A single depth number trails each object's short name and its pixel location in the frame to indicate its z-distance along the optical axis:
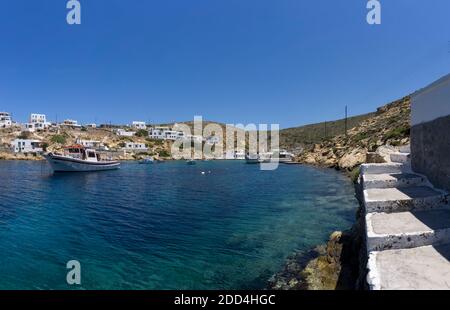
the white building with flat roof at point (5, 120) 138.27
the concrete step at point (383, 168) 12.45
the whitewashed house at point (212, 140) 153.91
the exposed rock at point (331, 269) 9.66
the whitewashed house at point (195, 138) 152.25
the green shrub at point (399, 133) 38.50
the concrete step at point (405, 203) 8.09
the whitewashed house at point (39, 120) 143.11
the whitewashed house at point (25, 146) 106.00
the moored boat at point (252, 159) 103.81
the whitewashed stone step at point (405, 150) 15.11
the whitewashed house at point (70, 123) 161.62
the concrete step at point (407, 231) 6.29
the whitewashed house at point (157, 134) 154.50
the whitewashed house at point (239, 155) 135.88
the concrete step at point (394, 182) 10.06
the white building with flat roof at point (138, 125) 183.45
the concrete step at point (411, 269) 4.85
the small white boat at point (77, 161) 57.03
